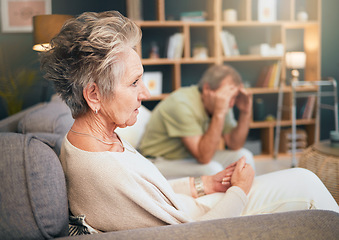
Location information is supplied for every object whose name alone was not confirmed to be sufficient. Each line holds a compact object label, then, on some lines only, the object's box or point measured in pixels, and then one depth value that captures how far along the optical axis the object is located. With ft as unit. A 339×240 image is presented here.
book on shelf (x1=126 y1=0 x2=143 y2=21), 11.74
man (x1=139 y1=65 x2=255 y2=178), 6.57
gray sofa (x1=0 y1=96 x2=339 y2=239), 2.30
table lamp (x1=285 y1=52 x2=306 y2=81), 12.62
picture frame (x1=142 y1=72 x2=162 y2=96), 12.37
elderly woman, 2.82
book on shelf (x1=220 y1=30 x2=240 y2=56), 12.47
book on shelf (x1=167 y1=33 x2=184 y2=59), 12.12
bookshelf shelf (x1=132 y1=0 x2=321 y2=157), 12.25
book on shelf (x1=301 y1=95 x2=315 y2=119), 13.24
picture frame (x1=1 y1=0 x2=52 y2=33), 12.28
